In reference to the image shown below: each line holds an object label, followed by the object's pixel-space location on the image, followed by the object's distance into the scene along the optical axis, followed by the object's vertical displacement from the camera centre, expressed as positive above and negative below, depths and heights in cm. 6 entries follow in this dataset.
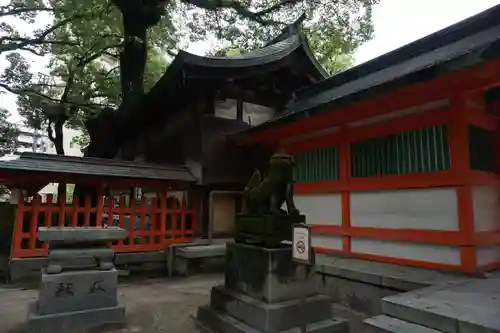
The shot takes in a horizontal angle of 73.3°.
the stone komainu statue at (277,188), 484 +31
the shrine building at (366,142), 489 +139
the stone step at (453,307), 298 -96
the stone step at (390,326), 329 -117
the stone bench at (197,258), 870 -131
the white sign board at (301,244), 362 -38
